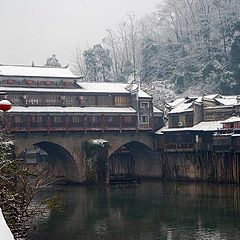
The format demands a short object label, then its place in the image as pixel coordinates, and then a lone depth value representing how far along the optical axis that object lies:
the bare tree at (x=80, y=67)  133.01
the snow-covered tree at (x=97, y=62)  113.90
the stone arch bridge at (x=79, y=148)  66.06
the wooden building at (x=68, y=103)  65.88
